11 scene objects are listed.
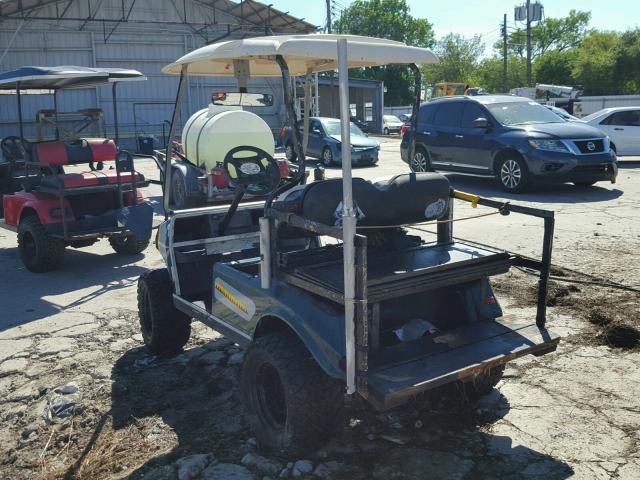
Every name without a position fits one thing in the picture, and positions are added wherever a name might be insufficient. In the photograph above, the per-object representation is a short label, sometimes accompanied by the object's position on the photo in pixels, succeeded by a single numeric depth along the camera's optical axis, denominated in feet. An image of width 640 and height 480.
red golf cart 25.89
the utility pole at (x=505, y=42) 183.01
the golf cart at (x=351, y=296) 10.53
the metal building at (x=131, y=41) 87.04
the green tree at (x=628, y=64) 145.07
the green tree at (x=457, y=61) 230.07
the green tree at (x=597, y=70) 149.07
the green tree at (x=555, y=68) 169.17
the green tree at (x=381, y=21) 231.30
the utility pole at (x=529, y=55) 147.33
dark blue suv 38.93
